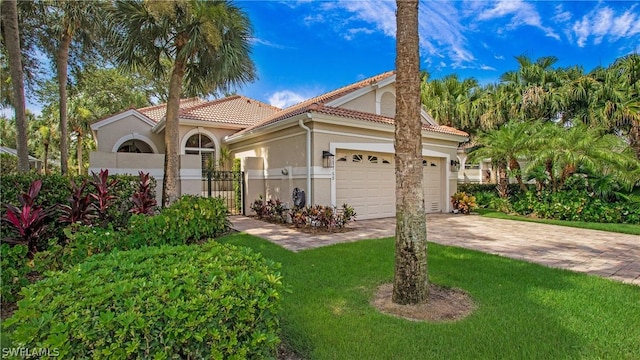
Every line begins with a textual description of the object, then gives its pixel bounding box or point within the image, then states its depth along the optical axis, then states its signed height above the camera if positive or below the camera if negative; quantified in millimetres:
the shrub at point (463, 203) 14586 -974
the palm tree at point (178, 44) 8906 +4043
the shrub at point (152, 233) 4719 -957
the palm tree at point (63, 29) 11352 +5767
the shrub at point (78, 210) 6258 -520
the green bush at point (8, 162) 16898 +1227
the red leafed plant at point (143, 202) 7570 -449
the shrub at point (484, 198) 16562 -872
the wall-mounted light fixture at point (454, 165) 15430 +780
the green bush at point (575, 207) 11680 -1020
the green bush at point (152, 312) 1981 -849
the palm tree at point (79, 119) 21981 +4368
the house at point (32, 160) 20481 +1892
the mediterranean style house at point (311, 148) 11070 +1422
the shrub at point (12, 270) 4211 -1170
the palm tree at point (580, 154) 11648 +990
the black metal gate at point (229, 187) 13781 -208
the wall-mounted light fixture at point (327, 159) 11000 +782
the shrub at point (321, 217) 9938 -1104
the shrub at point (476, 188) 18172 -387
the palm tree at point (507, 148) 13555 +1432
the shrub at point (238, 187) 13945 -205
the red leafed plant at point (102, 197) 6750 -296
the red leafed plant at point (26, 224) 5059 -654
